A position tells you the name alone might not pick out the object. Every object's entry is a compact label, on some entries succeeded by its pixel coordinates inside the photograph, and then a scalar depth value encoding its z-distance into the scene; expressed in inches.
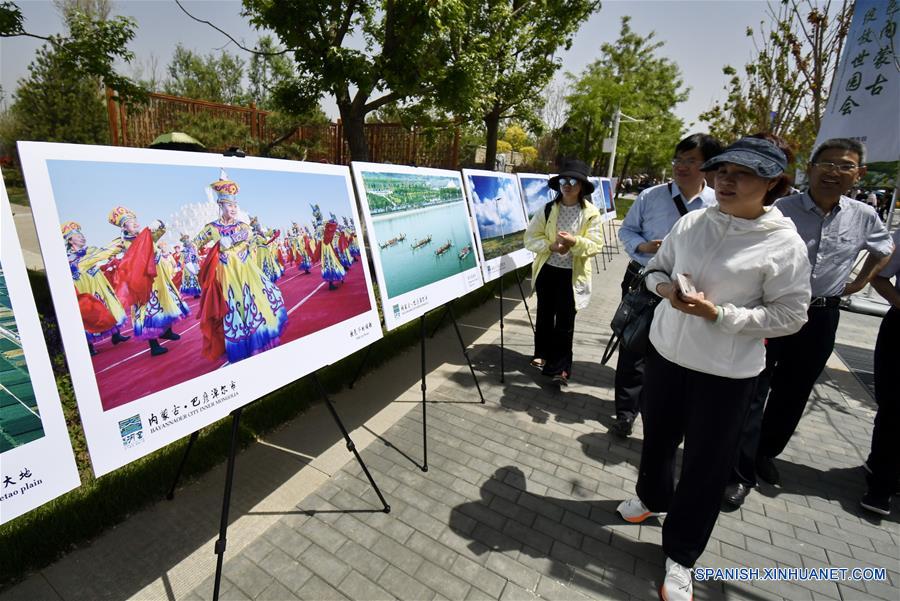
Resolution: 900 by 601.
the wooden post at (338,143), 545.6
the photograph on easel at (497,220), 181.3
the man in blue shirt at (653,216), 118.6
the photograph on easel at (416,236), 119.3
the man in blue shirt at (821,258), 106.6
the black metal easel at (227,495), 75.8
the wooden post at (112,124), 415.5
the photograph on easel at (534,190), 247.4
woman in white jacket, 73.9
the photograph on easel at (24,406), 53.7
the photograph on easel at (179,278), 60.1
